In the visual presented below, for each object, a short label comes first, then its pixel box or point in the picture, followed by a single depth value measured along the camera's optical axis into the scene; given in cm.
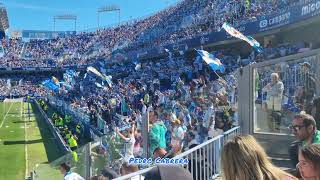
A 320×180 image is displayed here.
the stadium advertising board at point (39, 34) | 11654
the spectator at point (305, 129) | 510
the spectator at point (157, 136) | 902
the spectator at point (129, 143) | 991
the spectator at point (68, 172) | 810
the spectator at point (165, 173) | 328
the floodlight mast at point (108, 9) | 10525
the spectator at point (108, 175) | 622
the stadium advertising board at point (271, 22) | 2194
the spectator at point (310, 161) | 321
